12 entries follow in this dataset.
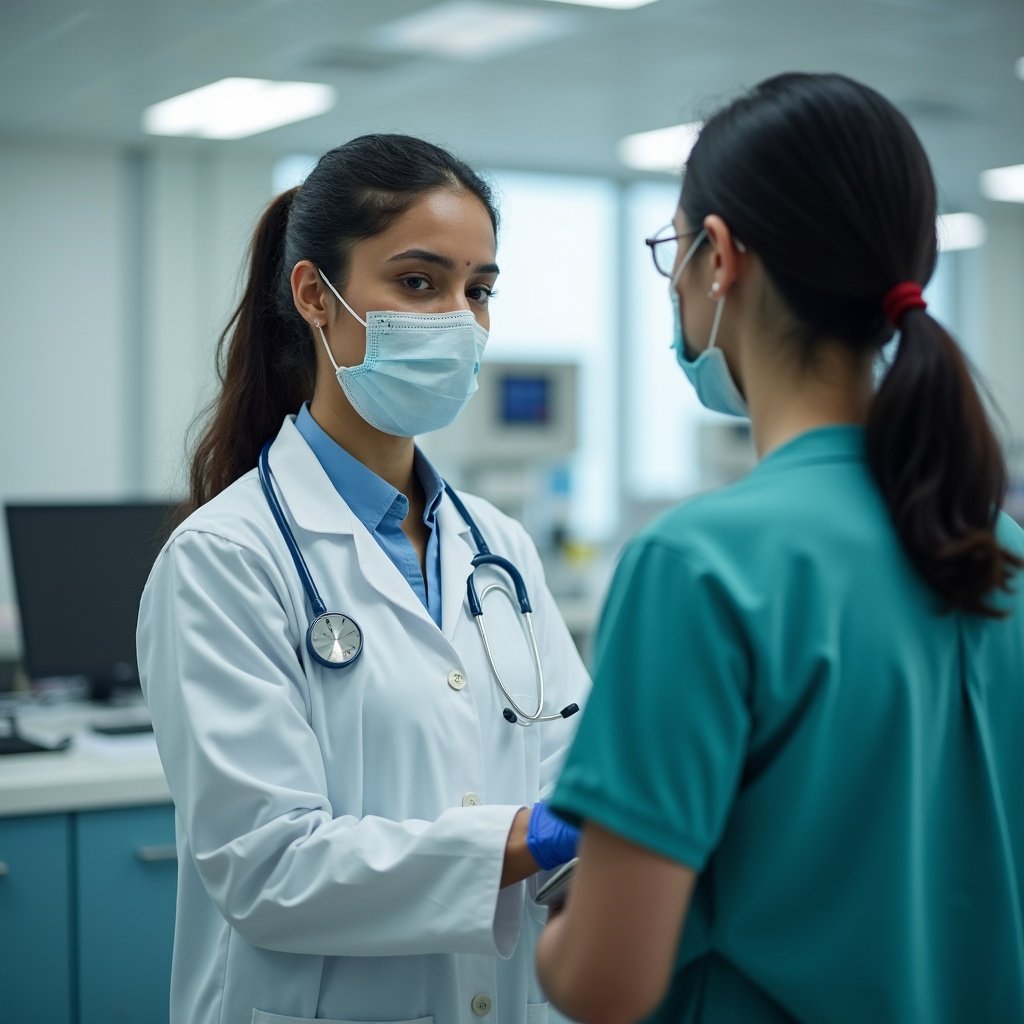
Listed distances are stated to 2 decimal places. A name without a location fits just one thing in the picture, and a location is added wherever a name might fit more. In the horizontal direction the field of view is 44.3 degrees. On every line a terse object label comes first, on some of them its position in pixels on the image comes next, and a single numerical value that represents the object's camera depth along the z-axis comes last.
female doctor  1.14
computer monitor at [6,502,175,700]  2.60
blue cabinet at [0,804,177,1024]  2.02
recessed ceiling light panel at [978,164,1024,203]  6.77
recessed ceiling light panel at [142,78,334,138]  4.86
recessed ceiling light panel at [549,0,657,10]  3.92
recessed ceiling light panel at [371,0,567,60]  3.99
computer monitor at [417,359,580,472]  4.91
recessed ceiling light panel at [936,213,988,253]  7.93
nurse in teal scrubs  0.76
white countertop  2.02
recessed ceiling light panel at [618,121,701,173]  5.96
